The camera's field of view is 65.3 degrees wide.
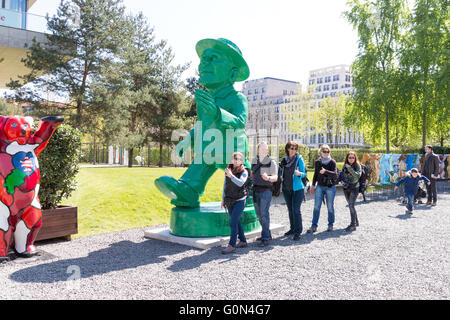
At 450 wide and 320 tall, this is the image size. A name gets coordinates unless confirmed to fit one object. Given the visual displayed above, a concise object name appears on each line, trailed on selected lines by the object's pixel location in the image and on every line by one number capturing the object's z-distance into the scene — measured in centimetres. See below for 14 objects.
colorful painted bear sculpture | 446
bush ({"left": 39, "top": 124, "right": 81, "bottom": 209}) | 572
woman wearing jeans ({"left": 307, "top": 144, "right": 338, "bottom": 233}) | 653
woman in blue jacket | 602
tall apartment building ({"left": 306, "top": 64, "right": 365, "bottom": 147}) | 8331
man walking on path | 1018
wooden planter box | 558
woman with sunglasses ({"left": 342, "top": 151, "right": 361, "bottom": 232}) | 680
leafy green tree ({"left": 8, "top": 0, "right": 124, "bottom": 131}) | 1714
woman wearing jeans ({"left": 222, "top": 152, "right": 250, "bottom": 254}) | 494
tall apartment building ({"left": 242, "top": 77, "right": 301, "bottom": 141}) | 9794
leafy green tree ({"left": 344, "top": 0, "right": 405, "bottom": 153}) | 1833
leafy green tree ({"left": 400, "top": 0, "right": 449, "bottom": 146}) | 1670
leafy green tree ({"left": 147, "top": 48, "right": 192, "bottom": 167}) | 2509
